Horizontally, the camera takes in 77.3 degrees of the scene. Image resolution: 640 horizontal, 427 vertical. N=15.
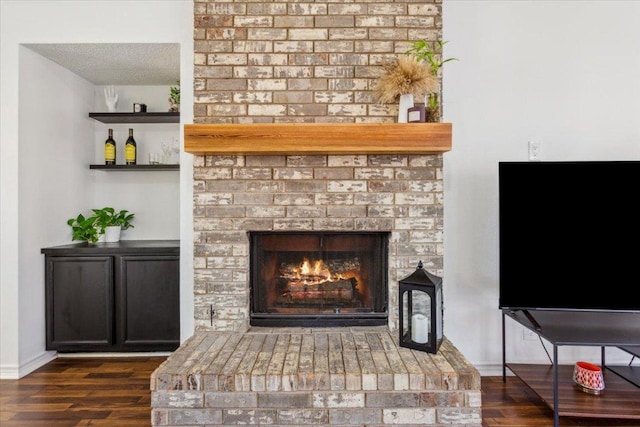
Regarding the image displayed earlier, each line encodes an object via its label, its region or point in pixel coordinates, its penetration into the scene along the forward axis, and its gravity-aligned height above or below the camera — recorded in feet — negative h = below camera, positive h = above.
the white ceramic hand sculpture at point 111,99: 10.43 +2.89
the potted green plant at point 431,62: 7.33 +2.76
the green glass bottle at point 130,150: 10.38 +1.54
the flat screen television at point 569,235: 6.89 -0.45
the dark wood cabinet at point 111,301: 9.14 -2.10
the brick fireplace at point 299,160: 7.70 +0.96
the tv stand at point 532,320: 6.92 -1.98
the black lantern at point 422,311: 6.61 -1.75
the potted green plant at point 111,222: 10.09 -0.32
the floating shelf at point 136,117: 9.96 +2.34
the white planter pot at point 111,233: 10.22 -0.61
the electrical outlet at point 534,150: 8.30 +1.24
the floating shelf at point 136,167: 10.09 +1.07
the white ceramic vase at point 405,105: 7.36 +1.93
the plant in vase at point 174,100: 9.96 +2.73
